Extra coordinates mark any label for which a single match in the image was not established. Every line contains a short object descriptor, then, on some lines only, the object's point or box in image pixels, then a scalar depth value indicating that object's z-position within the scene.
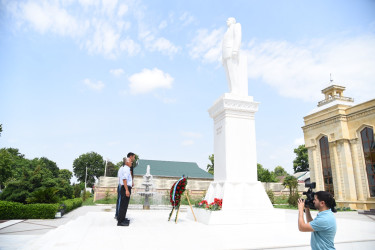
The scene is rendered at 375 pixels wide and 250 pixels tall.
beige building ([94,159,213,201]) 26.66
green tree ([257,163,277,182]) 42.78
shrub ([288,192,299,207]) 18.94
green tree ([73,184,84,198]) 27.40
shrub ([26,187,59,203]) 11.14
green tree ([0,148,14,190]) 30.45
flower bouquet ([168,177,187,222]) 7.01
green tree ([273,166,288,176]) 67.68
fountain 15.64
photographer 2.49
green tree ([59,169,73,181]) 59.84
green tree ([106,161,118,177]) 53.87
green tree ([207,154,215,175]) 50.03
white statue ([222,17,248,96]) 8.94
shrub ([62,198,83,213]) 13.31
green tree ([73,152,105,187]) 58.00
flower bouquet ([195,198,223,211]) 6.98
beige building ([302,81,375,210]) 20.17
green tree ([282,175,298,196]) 23.39
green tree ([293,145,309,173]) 48.68
